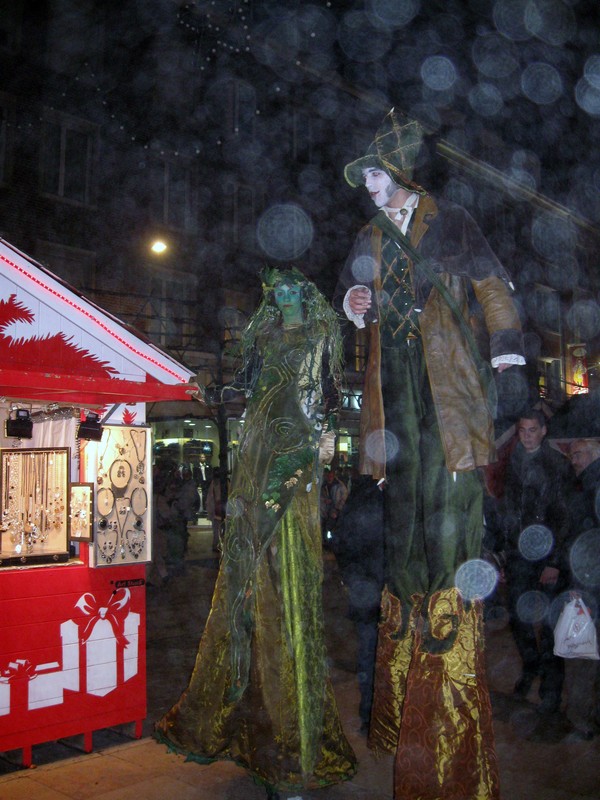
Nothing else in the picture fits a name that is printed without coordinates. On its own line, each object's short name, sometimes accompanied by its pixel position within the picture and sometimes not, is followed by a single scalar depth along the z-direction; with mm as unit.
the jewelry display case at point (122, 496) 4602
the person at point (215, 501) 13814
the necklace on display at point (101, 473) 4715
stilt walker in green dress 2947
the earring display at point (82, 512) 4555
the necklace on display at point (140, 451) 4852
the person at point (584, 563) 4445
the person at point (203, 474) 20050
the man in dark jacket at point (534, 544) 4891
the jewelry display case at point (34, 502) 4957
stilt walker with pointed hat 2543
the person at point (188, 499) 12523
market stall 4133
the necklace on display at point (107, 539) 4547
